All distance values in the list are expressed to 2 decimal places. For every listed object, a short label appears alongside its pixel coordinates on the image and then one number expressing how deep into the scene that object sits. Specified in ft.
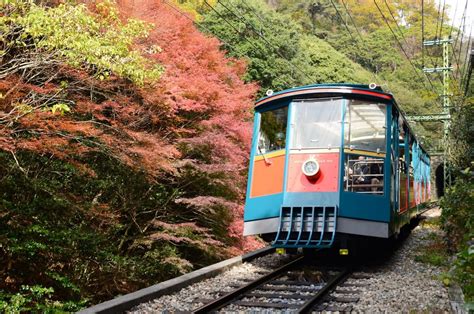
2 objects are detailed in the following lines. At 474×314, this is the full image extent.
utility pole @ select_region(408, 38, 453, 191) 82.02
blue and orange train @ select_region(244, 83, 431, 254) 24.17
